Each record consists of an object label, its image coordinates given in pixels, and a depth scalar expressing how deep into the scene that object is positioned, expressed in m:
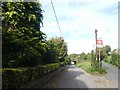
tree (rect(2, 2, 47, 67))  5.27
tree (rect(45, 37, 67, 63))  12.03
